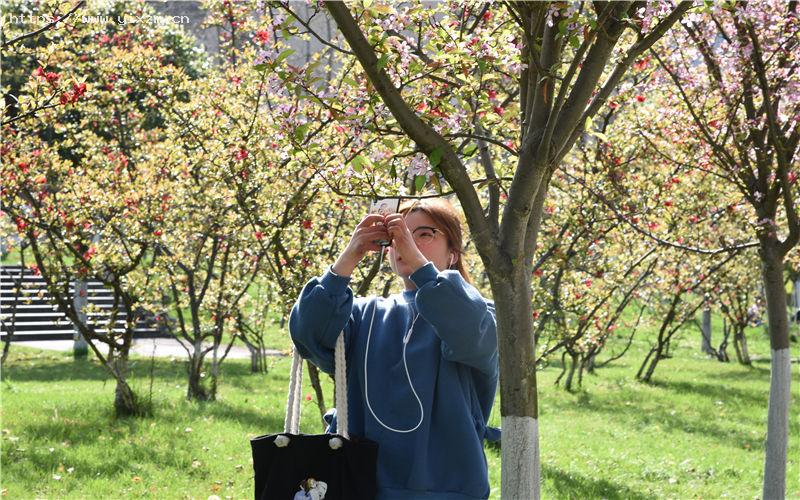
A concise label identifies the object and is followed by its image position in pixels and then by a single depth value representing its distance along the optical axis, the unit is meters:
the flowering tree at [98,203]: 8.27
